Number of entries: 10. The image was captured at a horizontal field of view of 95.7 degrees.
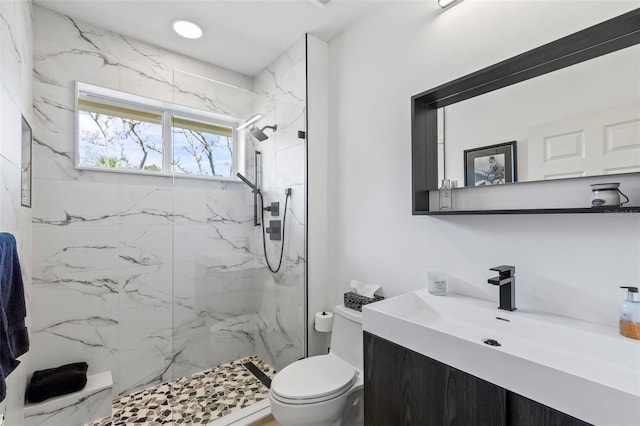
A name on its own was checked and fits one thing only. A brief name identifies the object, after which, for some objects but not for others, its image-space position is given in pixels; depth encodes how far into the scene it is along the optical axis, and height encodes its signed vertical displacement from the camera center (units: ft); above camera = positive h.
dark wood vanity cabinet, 2.78 -2.04
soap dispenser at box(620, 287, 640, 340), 3.01 -1.07
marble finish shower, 6.24 -0.57
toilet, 4.56 -2.85
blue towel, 2.90 -1.05
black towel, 5.45 -3.25
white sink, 2.37 -1.49
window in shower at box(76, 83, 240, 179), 6.82 +1.94
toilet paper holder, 6.70 -2.52
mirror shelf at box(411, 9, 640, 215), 3.26 +1.90
